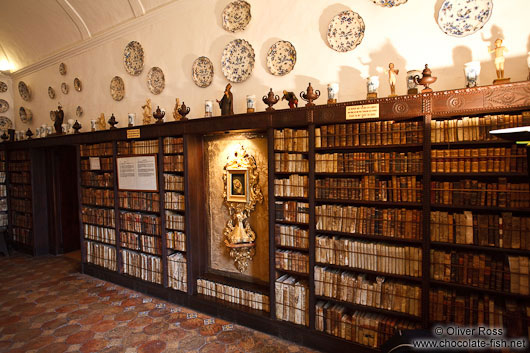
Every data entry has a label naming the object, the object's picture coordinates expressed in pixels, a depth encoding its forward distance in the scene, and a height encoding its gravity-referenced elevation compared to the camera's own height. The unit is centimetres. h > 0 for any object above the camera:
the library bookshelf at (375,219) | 221 -49
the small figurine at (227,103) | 344 +73
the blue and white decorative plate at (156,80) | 431 +127
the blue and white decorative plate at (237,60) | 354 +127
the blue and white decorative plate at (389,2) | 270 +145
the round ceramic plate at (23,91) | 673 +183
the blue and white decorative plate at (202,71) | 386 +124
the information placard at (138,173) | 402 -5
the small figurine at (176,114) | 395 +71
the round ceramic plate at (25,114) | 677 +130
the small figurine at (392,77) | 258 +73
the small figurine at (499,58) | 222 +75
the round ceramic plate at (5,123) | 711 +118
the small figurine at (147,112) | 425 +81
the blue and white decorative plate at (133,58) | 451 +169
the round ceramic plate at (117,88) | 480 +131
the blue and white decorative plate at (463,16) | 244 +119
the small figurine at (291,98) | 299 +66
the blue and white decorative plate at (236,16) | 355 +179
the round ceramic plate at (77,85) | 545 +155
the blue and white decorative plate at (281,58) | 327 +118
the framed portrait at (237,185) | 355 -22
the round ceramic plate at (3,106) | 710 +157
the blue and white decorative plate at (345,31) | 289 +129
